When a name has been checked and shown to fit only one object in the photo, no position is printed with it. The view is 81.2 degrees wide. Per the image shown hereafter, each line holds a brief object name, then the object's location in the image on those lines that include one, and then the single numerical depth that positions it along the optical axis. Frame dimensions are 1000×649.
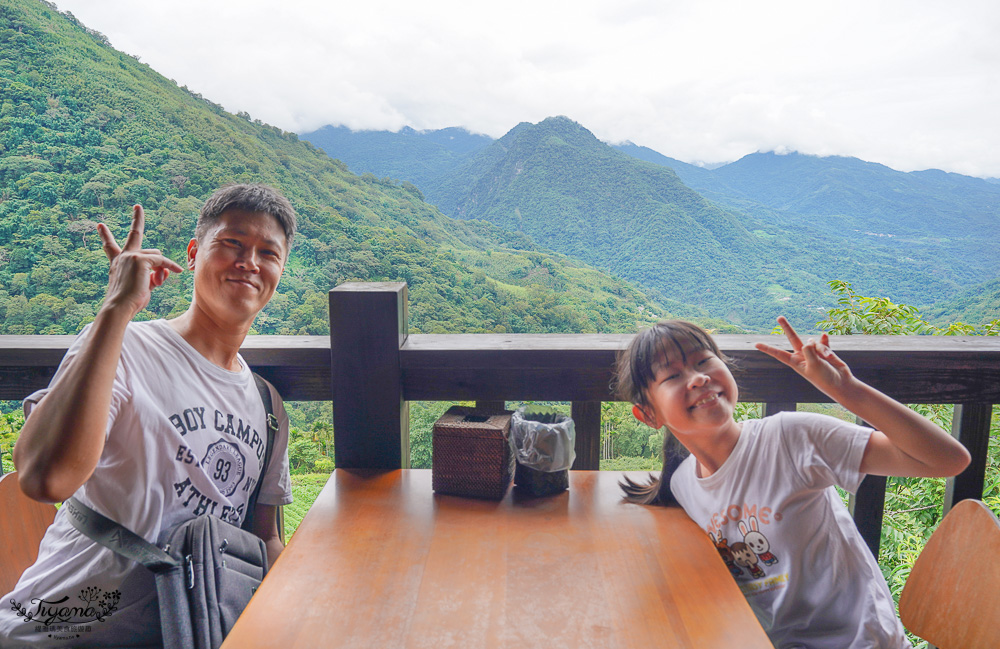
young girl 1.02
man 0.86
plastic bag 1.15
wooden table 0.75
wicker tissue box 1.15
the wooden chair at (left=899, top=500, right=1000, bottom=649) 0.91
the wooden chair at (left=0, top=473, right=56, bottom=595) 1.09
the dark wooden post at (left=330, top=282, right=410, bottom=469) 1.26
